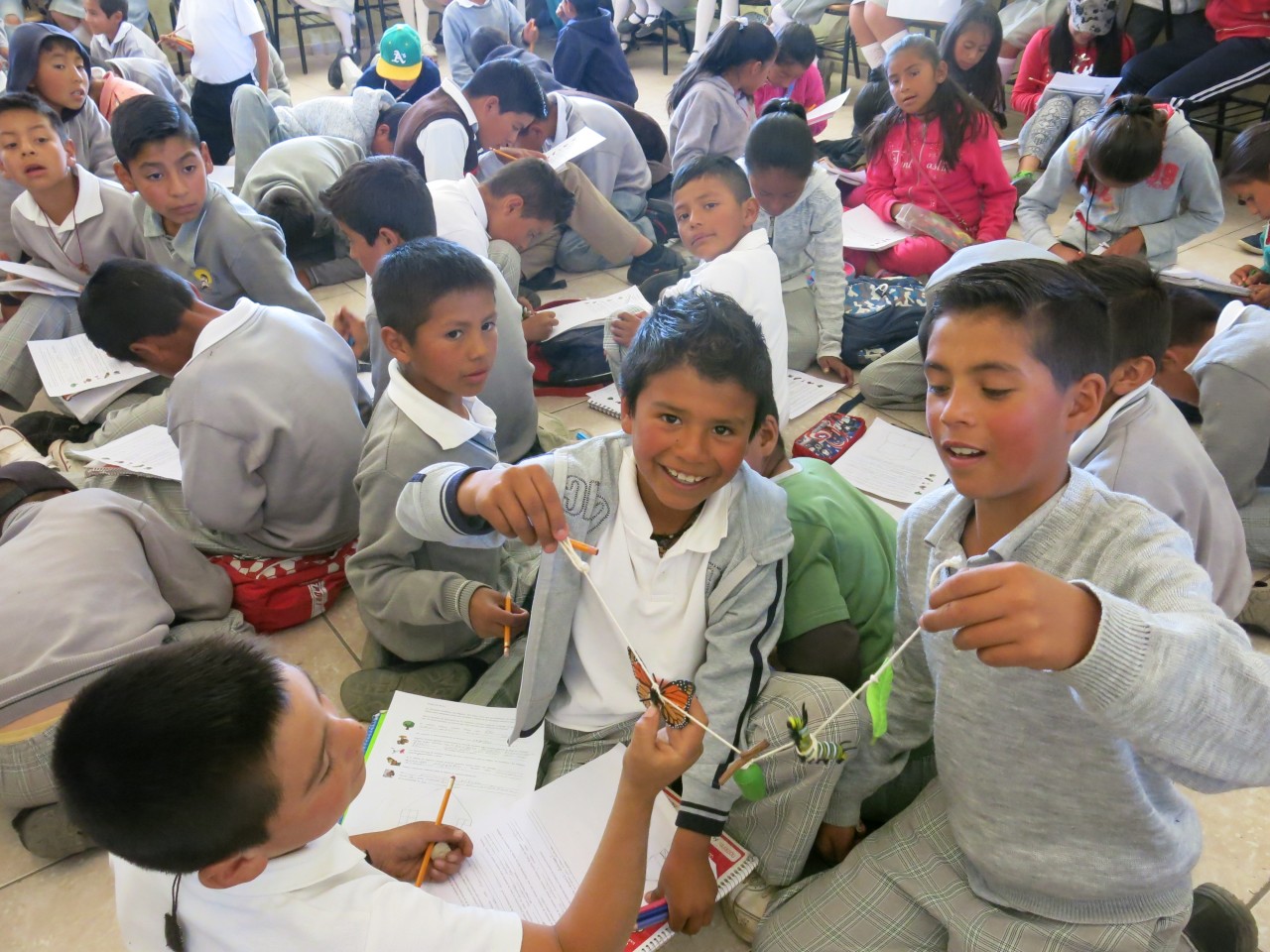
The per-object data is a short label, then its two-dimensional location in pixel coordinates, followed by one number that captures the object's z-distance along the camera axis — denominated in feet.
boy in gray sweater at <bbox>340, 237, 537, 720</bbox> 5.16
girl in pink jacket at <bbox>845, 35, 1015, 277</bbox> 10.03
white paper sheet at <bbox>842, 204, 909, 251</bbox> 10.30
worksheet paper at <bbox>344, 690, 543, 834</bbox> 4.30
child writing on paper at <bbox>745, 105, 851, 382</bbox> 8.48
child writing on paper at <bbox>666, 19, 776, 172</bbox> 11.46
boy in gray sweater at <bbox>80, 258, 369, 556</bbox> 5.77
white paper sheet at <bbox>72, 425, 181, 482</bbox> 6.63
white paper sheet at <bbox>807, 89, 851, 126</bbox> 10.41
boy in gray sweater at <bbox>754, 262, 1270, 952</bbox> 2.68
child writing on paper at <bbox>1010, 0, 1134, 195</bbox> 13.19
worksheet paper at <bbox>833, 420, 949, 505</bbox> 7.16
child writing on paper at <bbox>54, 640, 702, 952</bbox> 2.55
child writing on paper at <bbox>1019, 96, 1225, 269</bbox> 8.82
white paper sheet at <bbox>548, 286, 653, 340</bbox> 8.95
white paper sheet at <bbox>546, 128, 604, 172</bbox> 9.60
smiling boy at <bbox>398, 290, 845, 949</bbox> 3.90
